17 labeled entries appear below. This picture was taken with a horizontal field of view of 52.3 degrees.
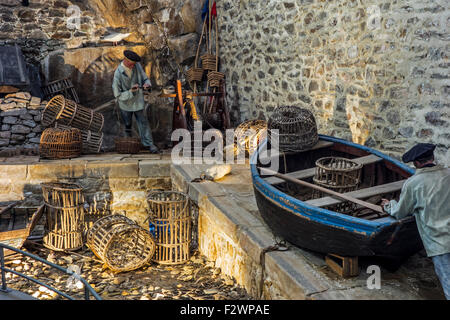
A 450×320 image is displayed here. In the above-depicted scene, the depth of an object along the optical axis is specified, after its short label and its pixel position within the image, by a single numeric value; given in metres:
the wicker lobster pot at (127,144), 8.14
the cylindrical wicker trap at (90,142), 8.20
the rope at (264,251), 4.28
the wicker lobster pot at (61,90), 9.38
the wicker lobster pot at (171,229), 5.93
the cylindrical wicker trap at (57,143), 7.55
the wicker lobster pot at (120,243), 5.85
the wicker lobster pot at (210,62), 9.62
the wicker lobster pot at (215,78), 9.16
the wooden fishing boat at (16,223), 6.31
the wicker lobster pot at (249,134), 7.35
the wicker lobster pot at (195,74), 9.67
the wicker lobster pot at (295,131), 5.25
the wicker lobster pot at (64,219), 6.65
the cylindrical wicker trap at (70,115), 8.12
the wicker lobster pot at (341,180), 4.21
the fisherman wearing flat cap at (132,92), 8.05
